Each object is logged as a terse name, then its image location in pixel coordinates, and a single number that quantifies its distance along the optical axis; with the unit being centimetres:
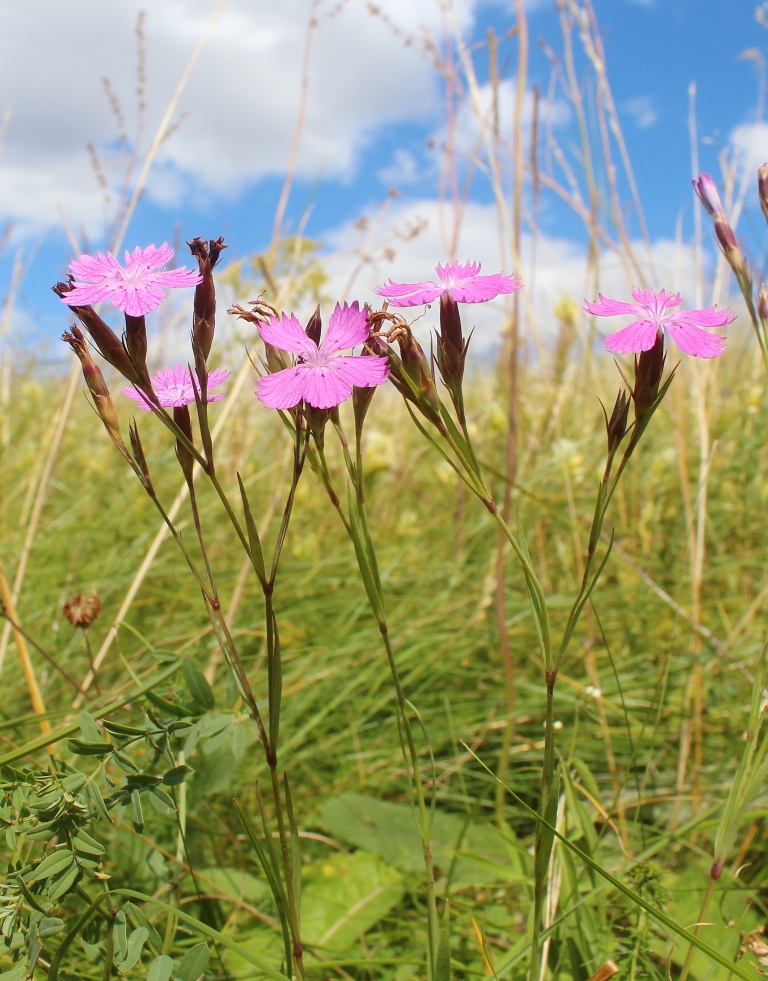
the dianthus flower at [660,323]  20
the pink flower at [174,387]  22
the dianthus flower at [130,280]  20
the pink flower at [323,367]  20
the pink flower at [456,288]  21
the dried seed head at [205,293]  21
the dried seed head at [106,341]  21
